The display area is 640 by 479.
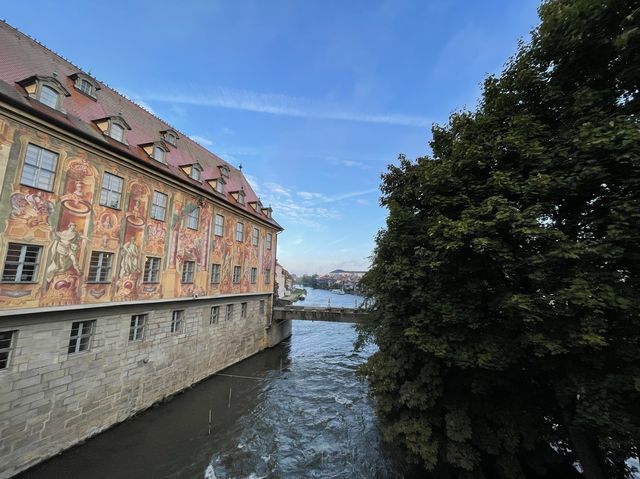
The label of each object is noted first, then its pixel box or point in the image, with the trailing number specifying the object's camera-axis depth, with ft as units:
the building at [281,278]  195.11
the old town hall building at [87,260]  29.09
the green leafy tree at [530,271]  16.90
